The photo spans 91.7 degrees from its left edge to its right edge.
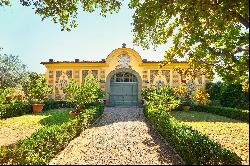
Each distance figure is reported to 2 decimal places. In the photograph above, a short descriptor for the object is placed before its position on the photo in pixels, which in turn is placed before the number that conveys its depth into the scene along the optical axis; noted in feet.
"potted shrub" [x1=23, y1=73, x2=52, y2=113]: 34.19
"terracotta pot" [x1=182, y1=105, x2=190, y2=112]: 35.93
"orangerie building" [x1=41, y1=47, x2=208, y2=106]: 41.25
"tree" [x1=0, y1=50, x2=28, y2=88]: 64.94
